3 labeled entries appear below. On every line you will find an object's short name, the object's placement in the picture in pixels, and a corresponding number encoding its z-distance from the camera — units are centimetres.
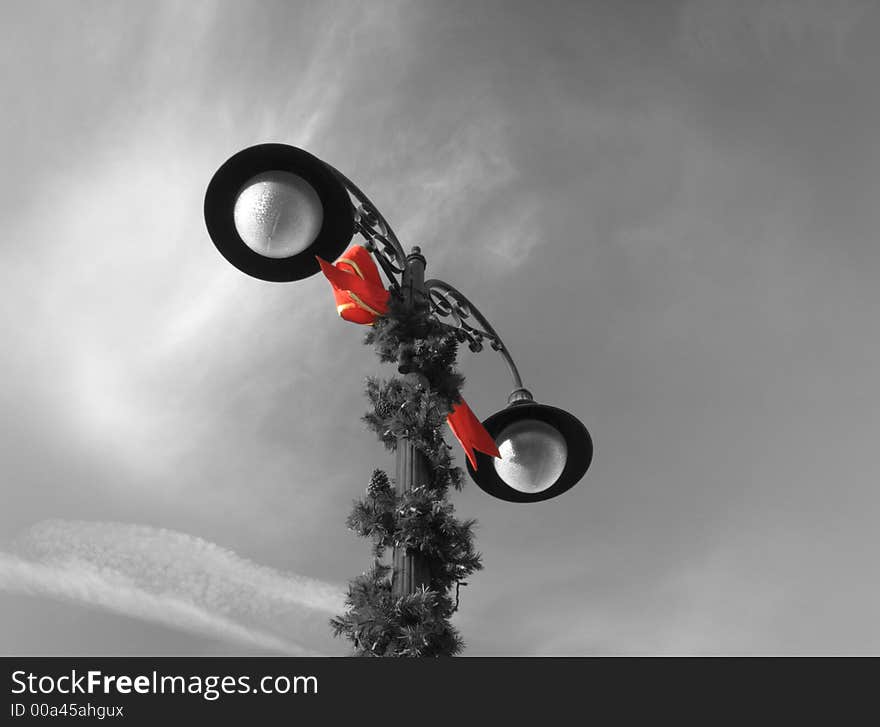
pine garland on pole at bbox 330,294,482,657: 333
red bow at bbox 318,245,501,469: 422
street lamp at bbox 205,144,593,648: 405
